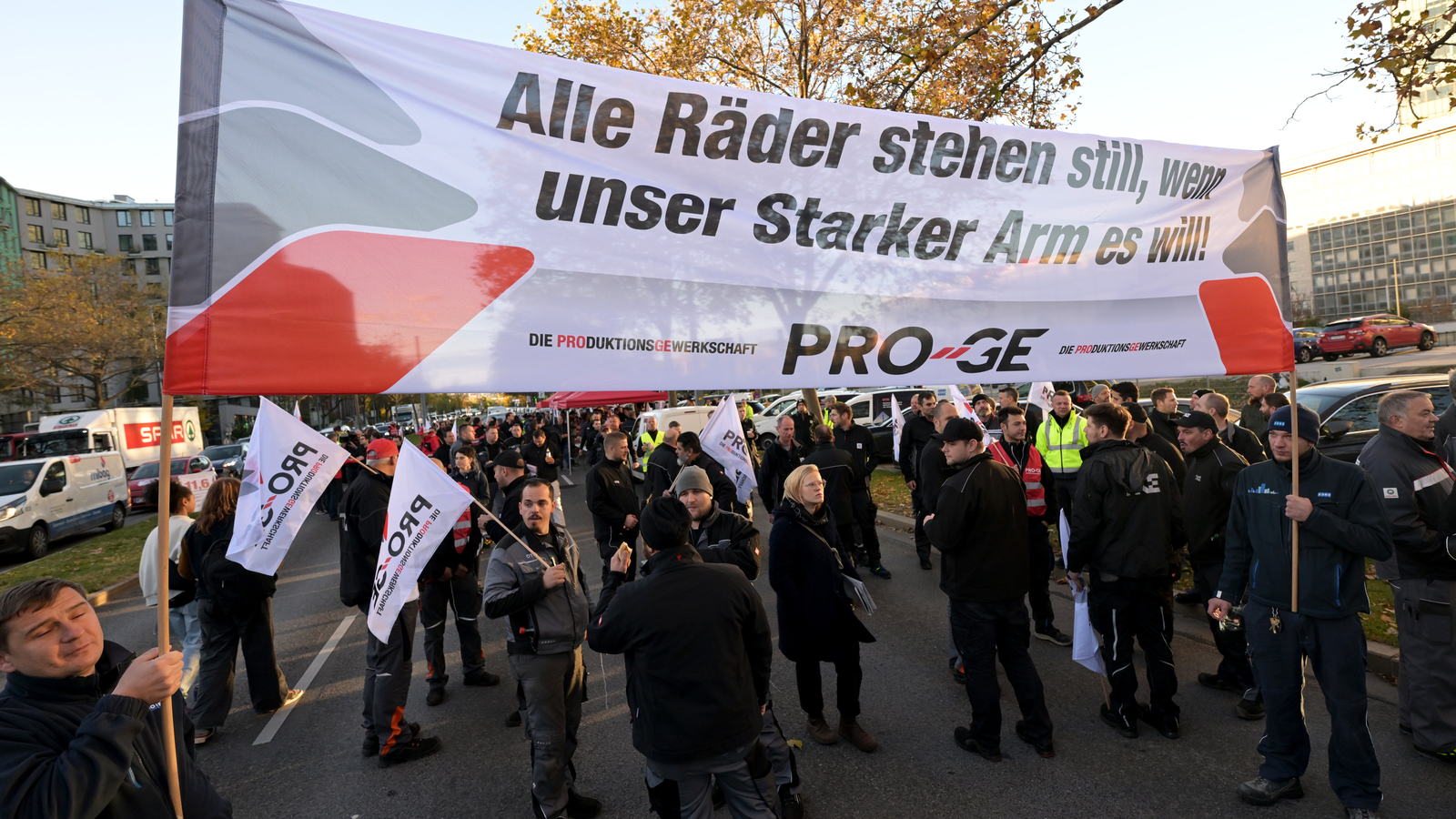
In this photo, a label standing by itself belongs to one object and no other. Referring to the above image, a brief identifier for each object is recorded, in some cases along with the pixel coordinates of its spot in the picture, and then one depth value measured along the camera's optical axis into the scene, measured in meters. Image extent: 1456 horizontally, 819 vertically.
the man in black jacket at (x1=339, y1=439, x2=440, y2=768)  4.72
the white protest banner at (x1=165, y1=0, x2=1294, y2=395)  2.23
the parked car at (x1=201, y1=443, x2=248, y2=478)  23.02
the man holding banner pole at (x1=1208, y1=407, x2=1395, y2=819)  3.47
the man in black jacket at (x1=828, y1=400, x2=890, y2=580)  8.59
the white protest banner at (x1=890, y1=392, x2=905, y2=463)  9.80
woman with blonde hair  4.40
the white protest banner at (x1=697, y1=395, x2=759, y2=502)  8.00
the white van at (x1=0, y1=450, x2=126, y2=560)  14.09
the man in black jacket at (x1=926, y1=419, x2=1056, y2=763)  4.29
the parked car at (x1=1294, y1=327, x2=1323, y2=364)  30.92
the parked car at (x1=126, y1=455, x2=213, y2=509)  20.17
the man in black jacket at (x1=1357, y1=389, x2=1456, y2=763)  3.95
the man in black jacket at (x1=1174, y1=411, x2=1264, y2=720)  5.21
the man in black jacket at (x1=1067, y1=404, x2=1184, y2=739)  4.45
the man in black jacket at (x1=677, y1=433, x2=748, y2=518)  7.05
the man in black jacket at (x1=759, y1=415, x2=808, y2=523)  8.62
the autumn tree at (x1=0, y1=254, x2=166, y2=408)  30.97
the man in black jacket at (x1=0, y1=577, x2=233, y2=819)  1.83
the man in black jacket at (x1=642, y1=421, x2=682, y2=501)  7.95
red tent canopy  23.36
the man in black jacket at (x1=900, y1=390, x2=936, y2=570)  8.88
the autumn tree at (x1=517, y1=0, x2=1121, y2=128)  8.50
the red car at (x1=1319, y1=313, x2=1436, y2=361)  30.16
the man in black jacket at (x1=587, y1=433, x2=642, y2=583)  7.38
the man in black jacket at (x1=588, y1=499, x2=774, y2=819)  2.86
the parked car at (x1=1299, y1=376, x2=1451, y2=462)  9.12
